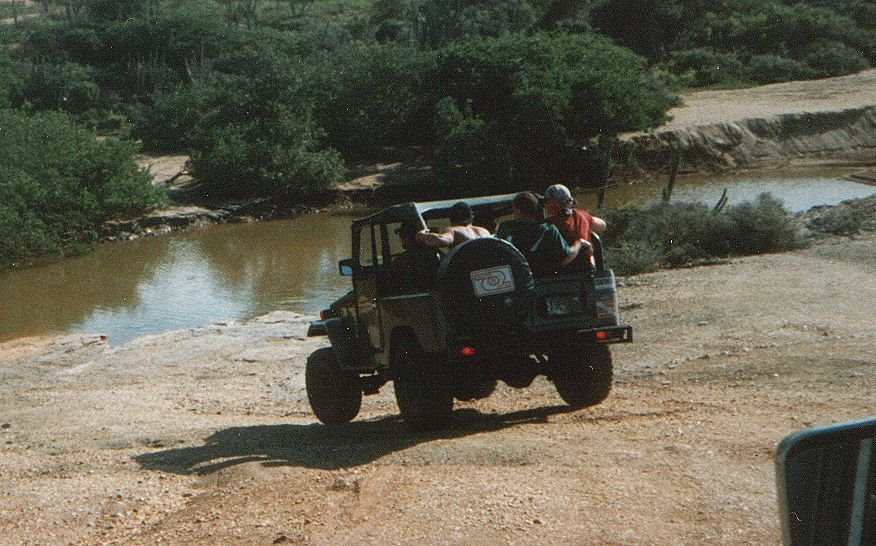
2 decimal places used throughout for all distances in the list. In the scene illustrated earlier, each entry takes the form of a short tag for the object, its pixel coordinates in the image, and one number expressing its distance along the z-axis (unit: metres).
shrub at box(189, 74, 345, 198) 40.50
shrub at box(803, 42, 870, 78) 52.25
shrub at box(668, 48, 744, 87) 52.94
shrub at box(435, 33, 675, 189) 39.94
